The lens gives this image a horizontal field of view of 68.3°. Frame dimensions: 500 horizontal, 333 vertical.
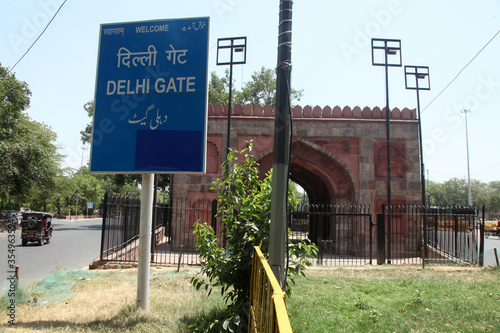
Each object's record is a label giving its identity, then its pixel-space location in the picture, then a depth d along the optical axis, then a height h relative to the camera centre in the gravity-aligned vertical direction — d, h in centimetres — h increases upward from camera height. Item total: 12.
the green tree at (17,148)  2400 +339
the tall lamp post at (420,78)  1434 +498
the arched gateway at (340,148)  1469 +240
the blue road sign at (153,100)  568 +161
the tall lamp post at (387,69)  1362 +511
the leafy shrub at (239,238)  439 -42
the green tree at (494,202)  6299 +159
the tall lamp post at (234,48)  1310 +556
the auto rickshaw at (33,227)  1641 -123
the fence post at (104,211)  947 -25
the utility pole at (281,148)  377 +62
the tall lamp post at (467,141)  4038 +793
